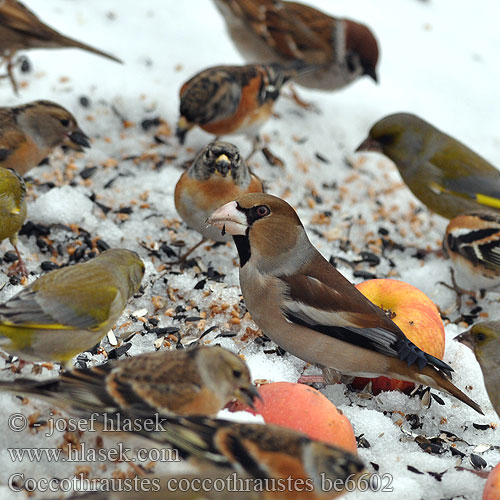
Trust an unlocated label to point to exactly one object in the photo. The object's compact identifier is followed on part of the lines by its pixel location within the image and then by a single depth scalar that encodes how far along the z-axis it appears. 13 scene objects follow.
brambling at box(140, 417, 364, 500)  4.25
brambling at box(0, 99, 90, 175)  8.39
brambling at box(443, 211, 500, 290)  8.42
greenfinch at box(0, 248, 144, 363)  5.56
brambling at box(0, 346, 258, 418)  4.77
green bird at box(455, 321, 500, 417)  6.59
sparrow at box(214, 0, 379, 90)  11.79
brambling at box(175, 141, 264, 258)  7.91
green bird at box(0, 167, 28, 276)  6.95
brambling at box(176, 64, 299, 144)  9.65
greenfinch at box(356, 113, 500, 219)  9.99
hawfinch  6.48
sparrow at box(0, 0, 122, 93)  9.37
